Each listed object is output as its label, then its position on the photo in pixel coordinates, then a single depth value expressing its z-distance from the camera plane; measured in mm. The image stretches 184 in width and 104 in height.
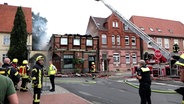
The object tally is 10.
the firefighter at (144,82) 4875
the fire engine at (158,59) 13542
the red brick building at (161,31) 26644
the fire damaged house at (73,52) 22168
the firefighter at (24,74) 8324
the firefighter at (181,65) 1673
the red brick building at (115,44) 24158
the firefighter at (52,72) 7974
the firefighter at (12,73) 5552
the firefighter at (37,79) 4802
